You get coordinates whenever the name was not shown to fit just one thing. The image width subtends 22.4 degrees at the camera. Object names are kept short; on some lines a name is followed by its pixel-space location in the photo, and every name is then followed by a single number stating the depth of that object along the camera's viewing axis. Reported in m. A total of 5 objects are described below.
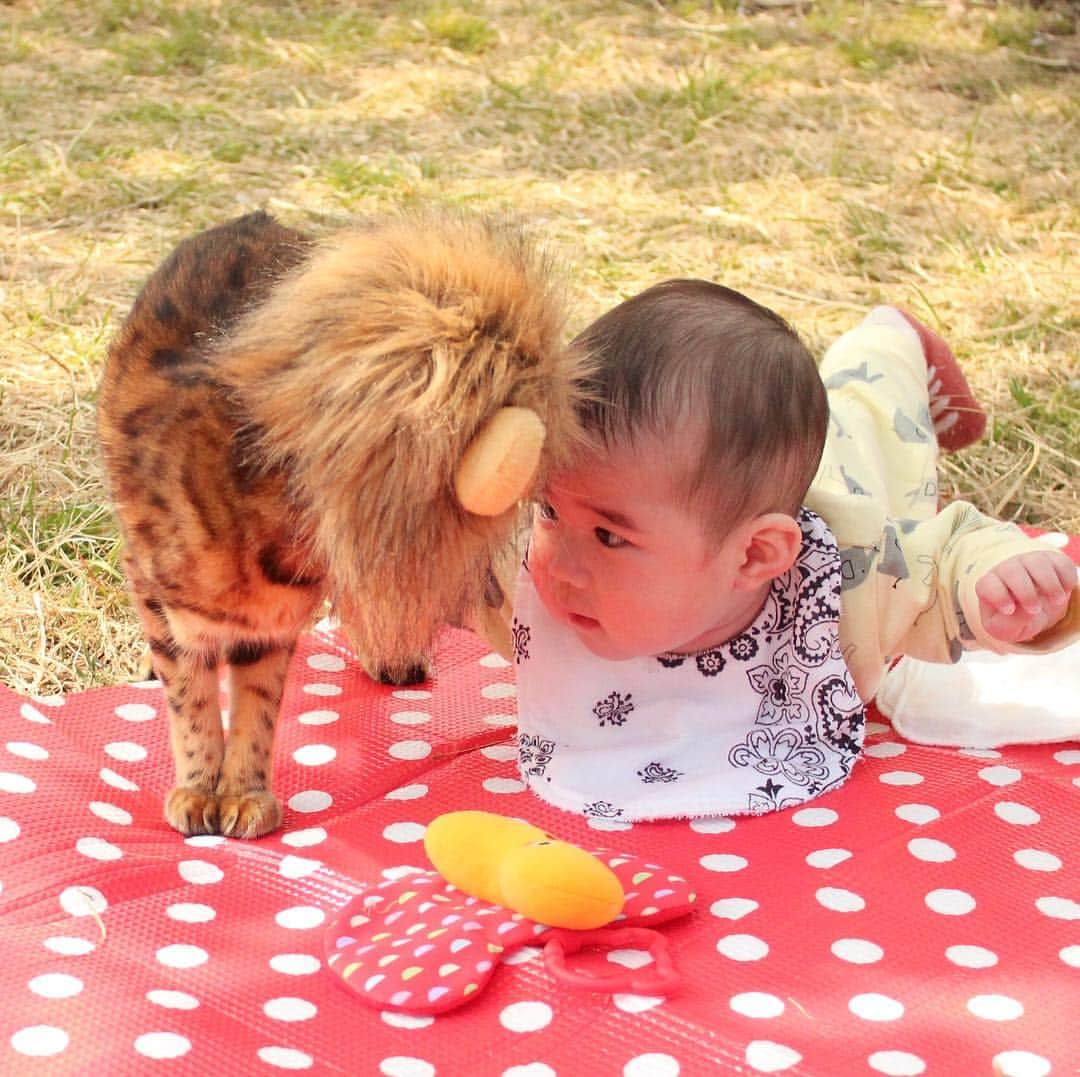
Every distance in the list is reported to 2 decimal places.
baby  1.27
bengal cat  1.12
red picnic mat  1.16
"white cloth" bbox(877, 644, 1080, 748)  1.44
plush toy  1.19
